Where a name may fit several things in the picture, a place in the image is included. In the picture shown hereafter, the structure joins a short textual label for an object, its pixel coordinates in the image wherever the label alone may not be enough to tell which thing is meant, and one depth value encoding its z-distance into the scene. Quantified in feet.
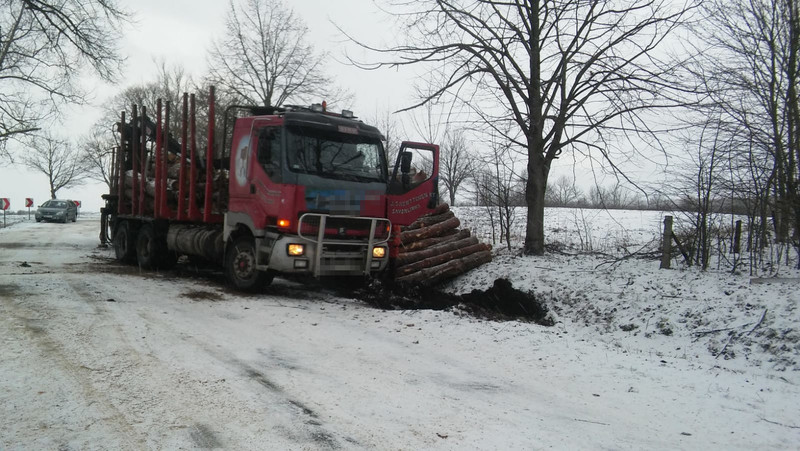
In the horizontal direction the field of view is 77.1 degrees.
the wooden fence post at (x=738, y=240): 31.04
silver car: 116.37
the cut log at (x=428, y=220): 37.17
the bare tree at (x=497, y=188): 42.29
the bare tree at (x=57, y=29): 38.71
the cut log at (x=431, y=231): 35.45
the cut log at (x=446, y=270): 32.91
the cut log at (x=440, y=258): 33.27
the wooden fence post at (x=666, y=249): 29.27
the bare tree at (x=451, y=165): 115.07
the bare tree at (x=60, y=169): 175.83
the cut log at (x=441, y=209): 39.14
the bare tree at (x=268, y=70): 84.23
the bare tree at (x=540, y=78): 32.37
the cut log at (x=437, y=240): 35.17
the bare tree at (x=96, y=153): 163.32
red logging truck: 26.45
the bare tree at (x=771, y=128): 27.48
